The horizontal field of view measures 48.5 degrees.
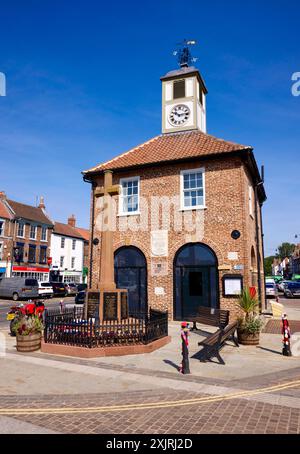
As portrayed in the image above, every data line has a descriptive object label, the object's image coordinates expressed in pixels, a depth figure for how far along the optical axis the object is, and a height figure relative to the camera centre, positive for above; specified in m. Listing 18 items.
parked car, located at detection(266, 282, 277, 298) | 30.84 -1.58
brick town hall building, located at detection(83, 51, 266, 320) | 15.10 +2.37
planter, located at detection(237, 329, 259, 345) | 10.44 -2.06
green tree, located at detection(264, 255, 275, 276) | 88.49 +1.01
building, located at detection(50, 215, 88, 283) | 46.34 +2.62
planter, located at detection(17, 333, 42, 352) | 9.51 -2.03
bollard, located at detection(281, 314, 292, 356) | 9.00 -1.85
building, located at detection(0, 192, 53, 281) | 38.41 +3.89
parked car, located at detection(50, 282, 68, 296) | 35.69 -1.83
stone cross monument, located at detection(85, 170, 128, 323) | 10.78 -0.77
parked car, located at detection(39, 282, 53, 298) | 32.56 -1.82
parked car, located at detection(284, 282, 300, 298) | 33.70 -1.82
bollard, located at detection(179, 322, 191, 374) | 7.37 -1.90
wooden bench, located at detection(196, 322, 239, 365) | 8.32 -1.85
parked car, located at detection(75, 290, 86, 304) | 26.84 -2.14
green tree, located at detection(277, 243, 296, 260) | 125.81 +8.54
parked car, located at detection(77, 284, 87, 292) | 36.48 -1.73
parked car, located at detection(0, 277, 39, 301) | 30.65 -1.55
